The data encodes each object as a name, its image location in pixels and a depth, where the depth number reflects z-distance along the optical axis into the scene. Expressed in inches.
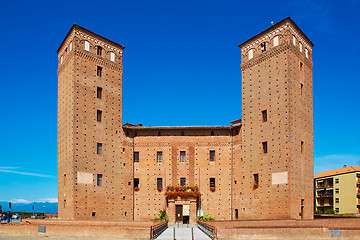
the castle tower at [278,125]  1421.0
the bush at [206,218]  1619.1
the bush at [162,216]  1622.4
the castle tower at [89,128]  1477.6
